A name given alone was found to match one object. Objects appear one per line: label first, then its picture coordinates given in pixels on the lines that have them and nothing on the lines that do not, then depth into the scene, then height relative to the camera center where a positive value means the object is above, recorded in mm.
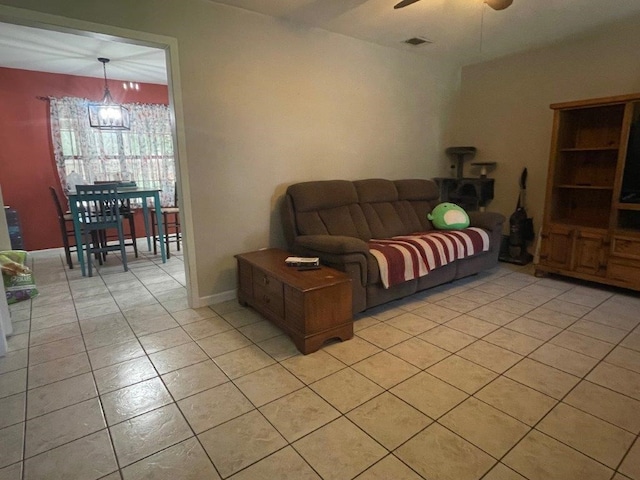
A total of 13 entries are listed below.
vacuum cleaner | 4098 -634
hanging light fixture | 4367 +828
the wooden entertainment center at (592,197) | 3023 -198
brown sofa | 2645 -437
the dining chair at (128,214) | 4502 -428
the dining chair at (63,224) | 4145 -511
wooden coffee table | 2223 -795
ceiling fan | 2242 +1083
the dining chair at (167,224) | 4762 -635
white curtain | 4918 +458
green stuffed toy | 3684 -412
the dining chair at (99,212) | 3855 -355
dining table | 3883 -356
